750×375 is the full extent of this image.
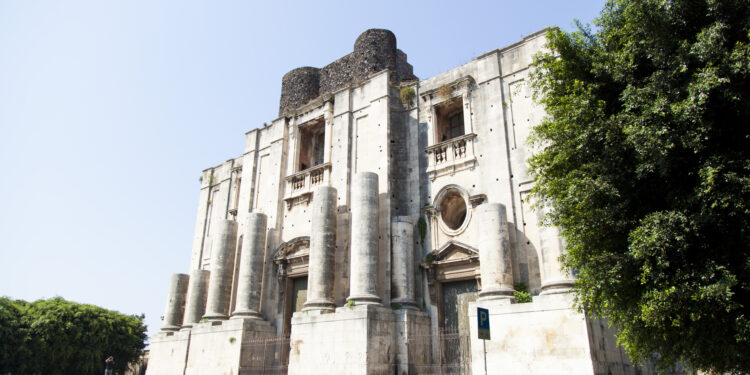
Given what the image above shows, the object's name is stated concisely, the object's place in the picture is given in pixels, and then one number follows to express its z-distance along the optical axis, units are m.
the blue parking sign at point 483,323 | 10.06
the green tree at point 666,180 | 7.95
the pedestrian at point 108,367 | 22.36
